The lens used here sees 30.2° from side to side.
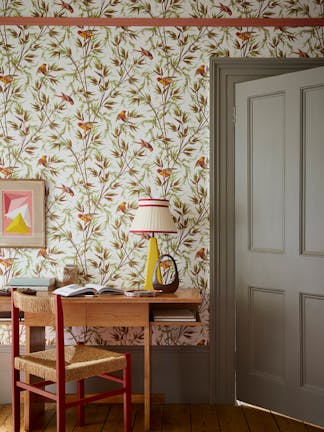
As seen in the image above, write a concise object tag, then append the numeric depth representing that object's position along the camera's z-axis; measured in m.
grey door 3.61
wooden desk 3.51
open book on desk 3.49
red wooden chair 2.95
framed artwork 4.06
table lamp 3.68
